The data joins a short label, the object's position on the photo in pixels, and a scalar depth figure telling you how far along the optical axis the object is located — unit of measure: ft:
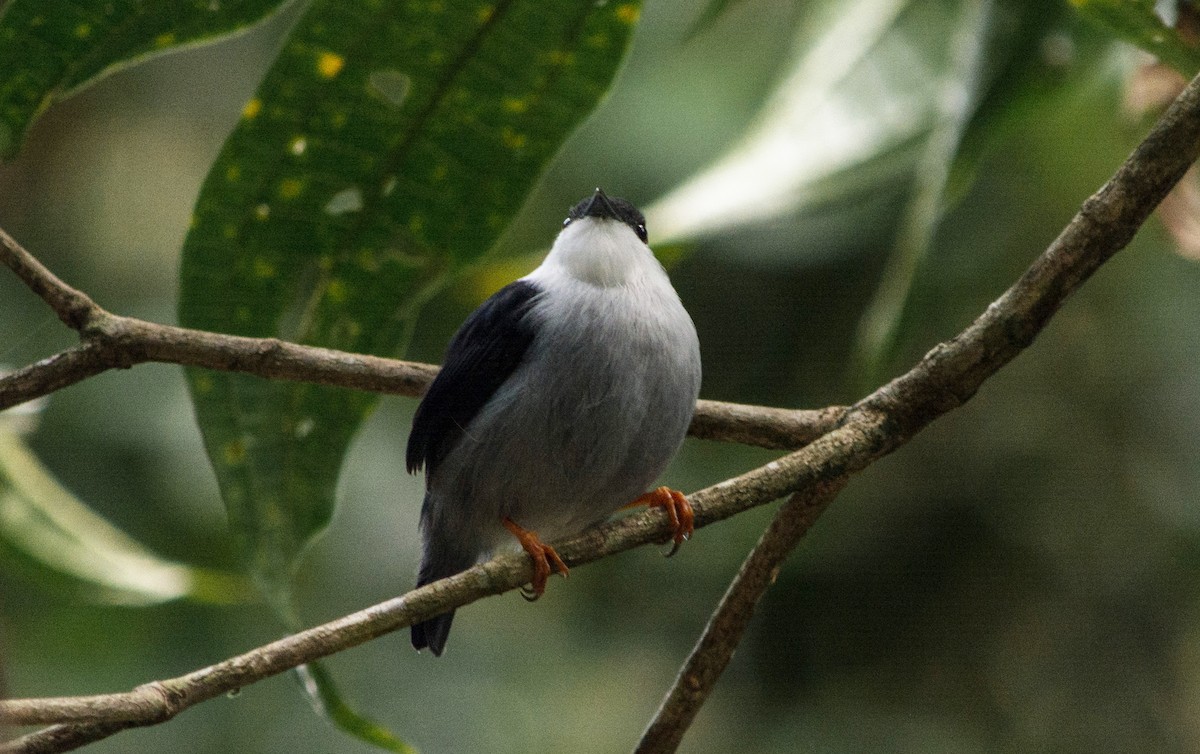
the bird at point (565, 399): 15.87
